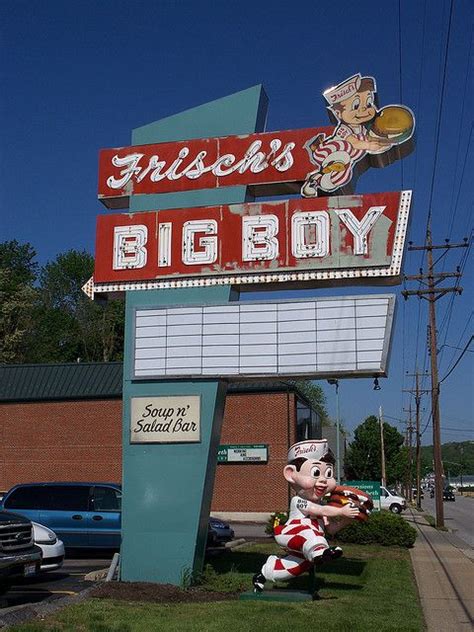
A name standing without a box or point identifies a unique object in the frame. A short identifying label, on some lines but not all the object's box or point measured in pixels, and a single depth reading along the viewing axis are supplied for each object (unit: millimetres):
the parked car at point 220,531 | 19625
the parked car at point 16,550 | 11352
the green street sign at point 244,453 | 33219
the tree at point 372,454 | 82375
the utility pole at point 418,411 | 66438
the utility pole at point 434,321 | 35938
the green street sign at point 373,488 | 34666
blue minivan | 18047
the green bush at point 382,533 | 21484
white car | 13828
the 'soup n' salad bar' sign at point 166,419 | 13945
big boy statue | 11719
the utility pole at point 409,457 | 79125
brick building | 33281
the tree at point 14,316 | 54281
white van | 41219
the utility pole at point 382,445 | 65656
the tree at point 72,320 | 63688
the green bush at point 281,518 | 16639
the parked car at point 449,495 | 83488
